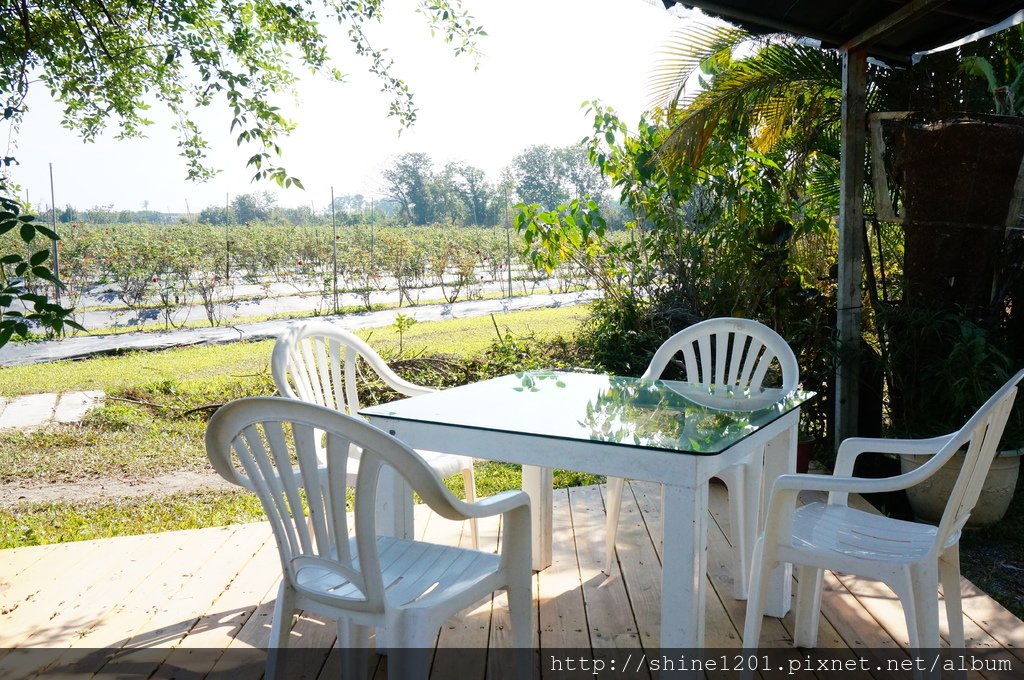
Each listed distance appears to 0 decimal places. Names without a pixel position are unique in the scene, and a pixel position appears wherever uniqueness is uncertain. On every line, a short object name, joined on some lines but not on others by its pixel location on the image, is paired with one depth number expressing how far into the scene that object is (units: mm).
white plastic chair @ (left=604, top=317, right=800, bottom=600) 2684
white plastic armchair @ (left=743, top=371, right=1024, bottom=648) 1831
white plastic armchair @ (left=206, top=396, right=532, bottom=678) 1573
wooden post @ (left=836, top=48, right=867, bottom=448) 3965
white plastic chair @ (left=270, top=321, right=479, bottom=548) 2771
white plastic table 1842
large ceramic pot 3527
